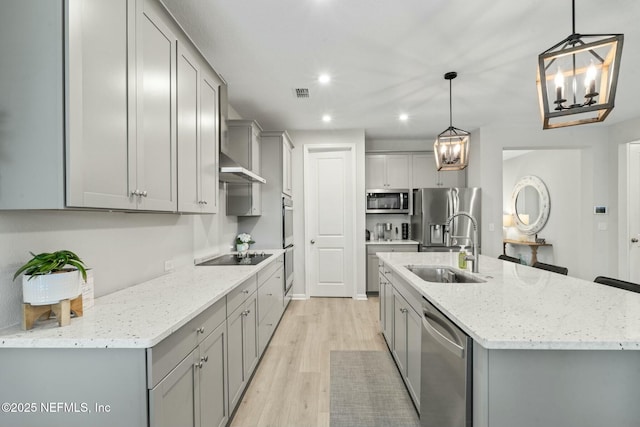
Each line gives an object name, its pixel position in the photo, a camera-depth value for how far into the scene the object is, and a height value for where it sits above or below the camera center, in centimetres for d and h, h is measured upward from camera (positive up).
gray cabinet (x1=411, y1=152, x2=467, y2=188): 510 +69
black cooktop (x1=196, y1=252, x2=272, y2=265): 278 -46
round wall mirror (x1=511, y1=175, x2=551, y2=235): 576 +19
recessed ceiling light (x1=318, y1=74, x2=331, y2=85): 283 +136
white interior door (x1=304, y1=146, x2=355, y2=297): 470 -13
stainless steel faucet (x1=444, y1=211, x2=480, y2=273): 212 -32
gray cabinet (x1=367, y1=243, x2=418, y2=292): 476 -67
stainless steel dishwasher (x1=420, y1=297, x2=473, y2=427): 112 -71
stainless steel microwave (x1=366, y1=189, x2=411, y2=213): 507 +23
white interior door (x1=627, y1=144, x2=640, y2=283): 426 +4
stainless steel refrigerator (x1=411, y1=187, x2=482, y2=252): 450 +0
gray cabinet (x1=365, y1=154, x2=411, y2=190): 512 +77
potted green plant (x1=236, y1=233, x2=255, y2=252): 350 -34
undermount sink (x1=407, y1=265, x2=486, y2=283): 234 -50
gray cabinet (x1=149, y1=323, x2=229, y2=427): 107 -77
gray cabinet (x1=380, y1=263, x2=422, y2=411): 182 -86
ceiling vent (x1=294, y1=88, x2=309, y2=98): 314 +136
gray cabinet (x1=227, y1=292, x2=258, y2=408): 180 -93
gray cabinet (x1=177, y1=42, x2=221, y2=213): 182 +58
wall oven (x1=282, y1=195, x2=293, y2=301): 391 -37
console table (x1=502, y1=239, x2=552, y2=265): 569 -65
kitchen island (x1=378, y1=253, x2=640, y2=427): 98 -56
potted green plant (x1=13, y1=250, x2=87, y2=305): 105 -24
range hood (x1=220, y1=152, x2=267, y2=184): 247 +38
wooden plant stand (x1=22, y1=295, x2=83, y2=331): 106 -37
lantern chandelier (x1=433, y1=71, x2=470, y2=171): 264 +59
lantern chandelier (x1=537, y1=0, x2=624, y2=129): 119 +60
